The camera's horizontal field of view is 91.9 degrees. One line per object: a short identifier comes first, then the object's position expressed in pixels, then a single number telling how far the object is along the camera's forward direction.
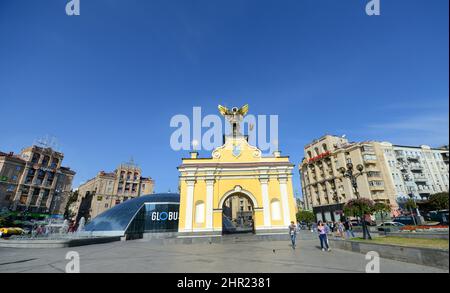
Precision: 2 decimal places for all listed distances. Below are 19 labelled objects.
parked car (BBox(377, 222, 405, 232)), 22.20
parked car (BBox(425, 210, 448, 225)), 28.72
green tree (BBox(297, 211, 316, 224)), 53.16
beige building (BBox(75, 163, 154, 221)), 63.56
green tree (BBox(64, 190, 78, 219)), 64.50
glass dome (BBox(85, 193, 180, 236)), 29.61
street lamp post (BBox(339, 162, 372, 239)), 13.16
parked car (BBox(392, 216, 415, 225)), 30.59
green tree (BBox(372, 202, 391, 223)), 14.56
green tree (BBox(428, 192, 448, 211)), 34.06
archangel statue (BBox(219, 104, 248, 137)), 26.19
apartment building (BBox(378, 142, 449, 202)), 41.25
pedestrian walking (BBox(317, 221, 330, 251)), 11.89
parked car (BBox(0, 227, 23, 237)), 28.46
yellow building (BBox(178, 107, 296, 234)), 20.81
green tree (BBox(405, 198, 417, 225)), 38.57
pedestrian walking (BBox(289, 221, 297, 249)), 12.91
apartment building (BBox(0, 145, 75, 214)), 47.66
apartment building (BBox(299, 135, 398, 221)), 47.50
